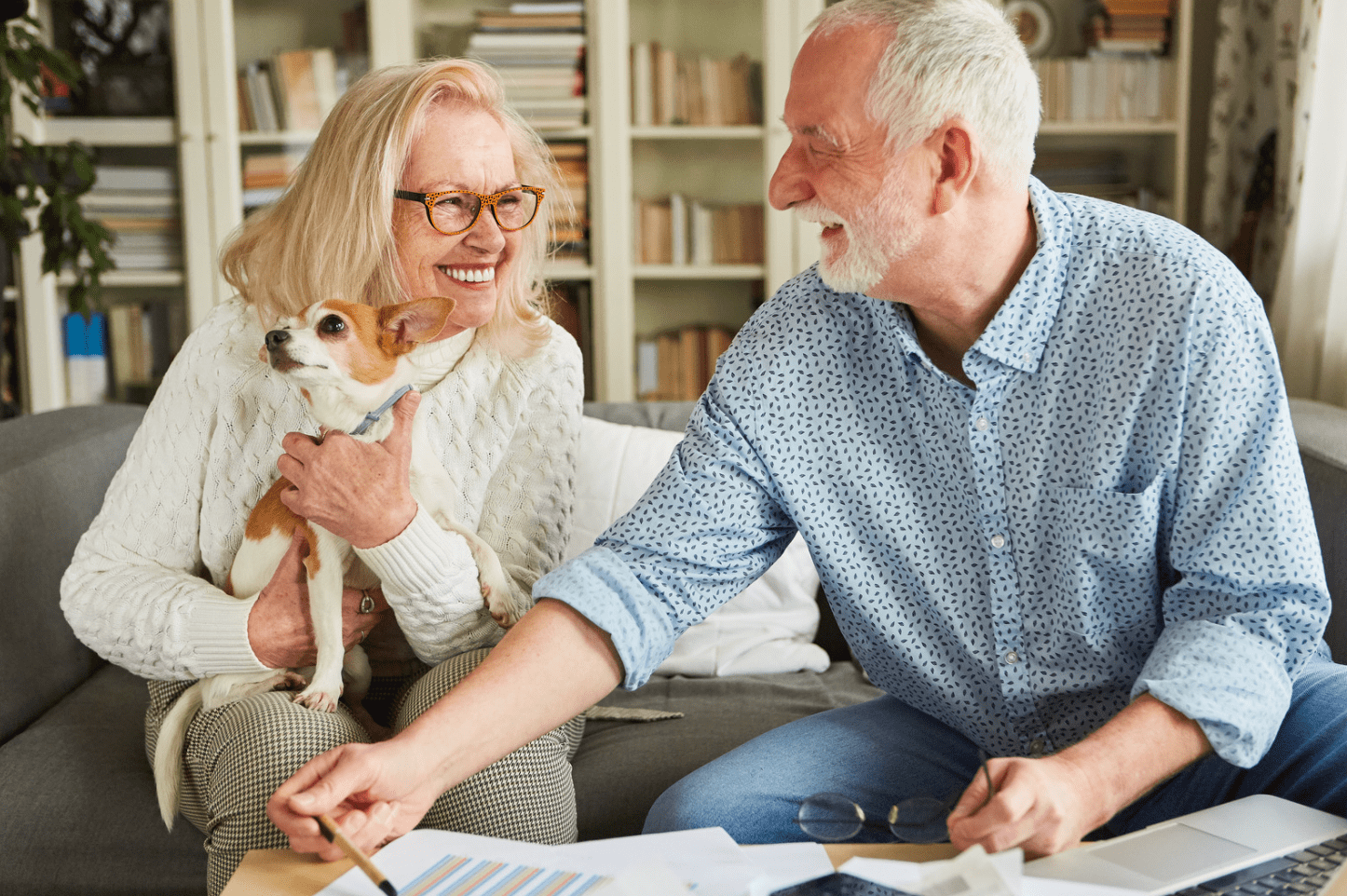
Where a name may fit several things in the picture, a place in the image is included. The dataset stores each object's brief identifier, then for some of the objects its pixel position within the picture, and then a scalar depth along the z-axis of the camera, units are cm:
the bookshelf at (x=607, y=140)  294
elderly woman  105
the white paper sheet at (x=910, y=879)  68
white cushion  172
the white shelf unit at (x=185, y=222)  292
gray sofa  125
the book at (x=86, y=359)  302
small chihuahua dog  98
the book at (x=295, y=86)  299
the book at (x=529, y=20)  295
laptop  71
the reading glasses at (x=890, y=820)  83
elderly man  91
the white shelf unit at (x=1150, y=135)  293
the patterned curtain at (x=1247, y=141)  273
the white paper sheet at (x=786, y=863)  71
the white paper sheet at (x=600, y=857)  71
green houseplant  214
